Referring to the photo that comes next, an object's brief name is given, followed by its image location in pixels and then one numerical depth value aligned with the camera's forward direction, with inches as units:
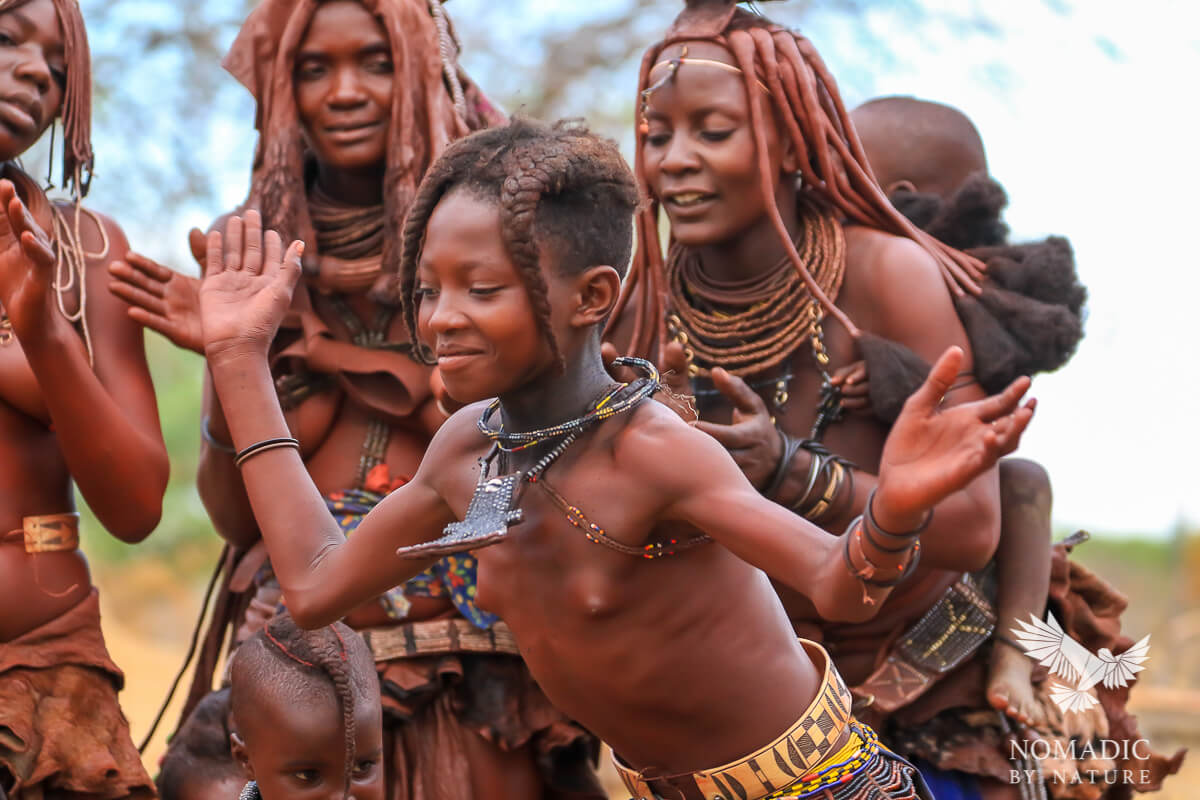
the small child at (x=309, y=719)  243.4
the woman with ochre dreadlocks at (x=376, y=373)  277.3
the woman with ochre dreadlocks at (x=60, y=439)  247.9
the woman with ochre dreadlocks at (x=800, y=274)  273.7
